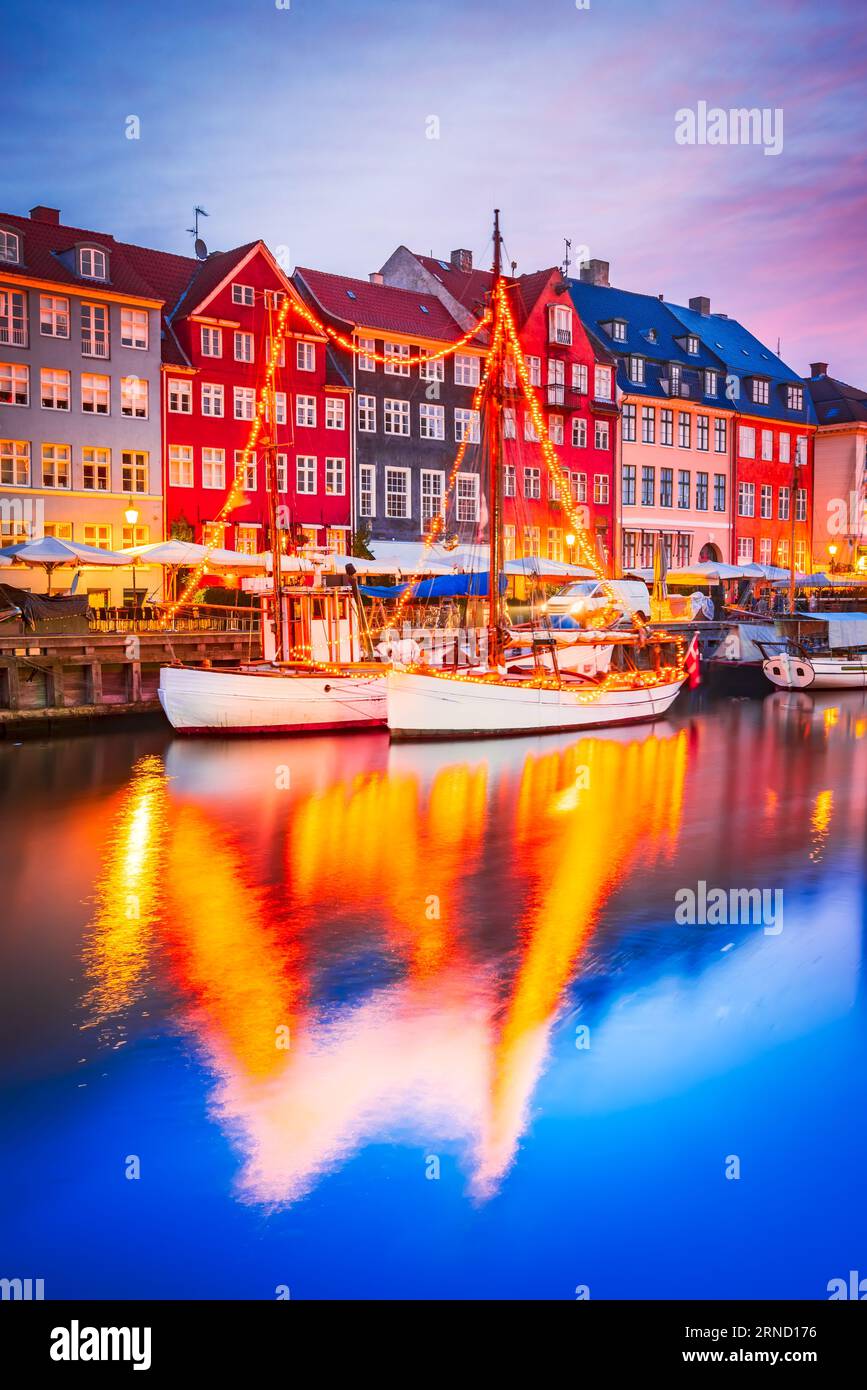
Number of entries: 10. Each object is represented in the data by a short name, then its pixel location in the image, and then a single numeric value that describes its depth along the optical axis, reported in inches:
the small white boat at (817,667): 1856.5
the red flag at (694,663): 1673.2
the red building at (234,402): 1838.1
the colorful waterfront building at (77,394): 1688.0
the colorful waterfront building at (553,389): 2289.6
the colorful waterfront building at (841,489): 2992.1
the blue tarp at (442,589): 1622.8
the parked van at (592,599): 1803.6
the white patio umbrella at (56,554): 1321.4
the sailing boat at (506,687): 1169.4
